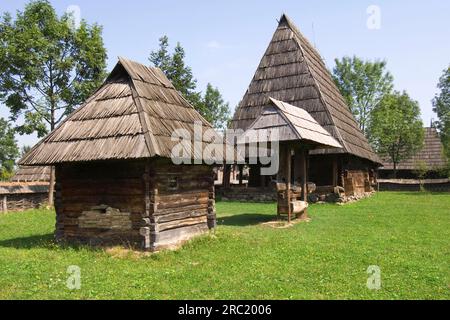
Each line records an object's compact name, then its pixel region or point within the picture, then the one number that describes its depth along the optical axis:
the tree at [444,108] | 32.19
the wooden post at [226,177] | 23.08
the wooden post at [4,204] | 20.12
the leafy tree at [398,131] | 36.41
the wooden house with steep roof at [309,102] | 21.22
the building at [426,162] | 36.00
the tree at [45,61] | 20.64
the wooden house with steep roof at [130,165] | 9.48
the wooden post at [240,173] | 24.57
